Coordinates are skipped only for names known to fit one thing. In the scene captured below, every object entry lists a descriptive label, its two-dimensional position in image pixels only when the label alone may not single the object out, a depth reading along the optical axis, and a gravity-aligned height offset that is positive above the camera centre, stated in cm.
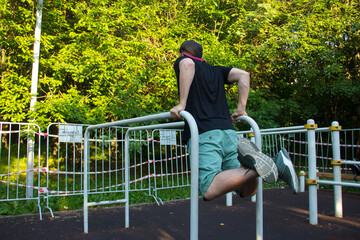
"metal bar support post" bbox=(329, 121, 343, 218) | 427 -49
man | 186 -3
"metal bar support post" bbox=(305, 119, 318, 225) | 392 -56
